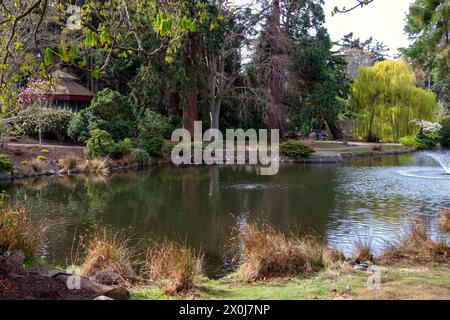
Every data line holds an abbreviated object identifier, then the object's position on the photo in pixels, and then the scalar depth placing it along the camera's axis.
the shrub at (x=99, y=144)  22.05
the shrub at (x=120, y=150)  22.49
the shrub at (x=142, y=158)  23.15
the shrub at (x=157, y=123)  25.25
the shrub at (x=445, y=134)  37.25
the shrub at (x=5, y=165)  18.09
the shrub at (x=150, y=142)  23.98
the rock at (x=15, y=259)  5.13
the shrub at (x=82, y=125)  24.34
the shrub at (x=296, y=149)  26.66
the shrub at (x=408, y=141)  34.91
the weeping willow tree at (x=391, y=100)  35.47
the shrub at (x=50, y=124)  24.75
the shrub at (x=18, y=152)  20.66
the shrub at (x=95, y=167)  20.73
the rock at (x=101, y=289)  4.62
